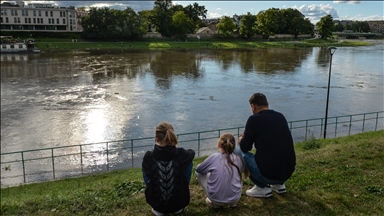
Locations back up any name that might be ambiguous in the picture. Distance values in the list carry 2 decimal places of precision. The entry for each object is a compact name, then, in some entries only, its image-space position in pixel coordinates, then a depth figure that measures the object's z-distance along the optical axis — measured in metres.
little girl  5.81
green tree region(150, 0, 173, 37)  110.12
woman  5.46
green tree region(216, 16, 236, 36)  116.94
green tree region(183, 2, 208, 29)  138.75
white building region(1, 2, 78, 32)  102.69
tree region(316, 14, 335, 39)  134.00
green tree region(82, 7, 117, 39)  95.38
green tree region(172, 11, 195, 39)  108.94
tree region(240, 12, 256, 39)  118.31
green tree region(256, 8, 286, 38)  121.50
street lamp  21.26
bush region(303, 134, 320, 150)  16.30
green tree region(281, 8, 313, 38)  134.50
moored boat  73.75
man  5.95
